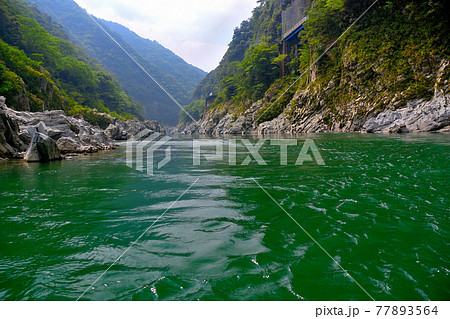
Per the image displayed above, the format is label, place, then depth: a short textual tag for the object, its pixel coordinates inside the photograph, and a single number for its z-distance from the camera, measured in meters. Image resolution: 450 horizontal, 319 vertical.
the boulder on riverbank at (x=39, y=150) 11.70
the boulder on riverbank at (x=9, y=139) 12.16
